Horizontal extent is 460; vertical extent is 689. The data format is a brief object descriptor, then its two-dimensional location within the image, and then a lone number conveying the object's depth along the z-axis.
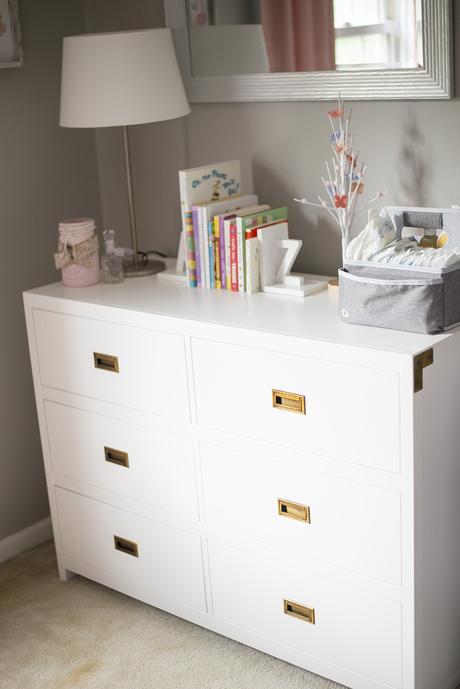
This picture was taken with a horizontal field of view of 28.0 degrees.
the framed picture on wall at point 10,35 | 2.54
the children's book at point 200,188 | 2.35
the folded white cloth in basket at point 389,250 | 1.89
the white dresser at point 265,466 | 1.88
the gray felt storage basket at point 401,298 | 1.85
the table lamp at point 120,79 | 2.29
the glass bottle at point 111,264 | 2.48
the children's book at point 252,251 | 2.24
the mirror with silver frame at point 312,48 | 2.08
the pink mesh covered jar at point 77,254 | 2.48
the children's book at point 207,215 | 2.34
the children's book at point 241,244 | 2.27
